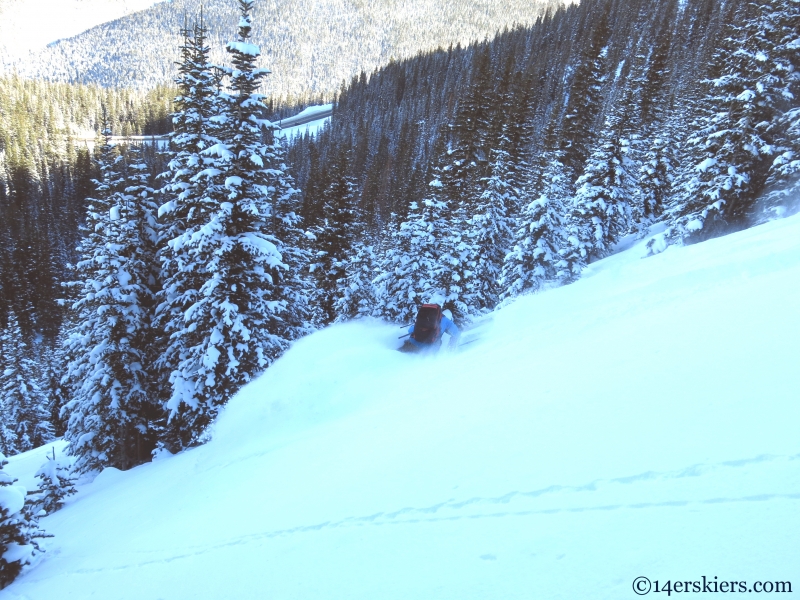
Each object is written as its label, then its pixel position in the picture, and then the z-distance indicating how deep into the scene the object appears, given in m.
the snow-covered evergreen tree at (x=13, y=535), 8.58
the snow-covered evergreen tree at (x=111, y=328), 16.41
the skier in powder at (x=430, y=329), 13.16
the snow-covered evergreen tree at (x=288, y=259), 16.94
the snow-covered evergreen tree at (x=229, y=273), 14.52
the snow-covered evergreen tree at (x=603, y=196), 23.78
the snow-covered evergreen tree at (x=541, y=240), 22.20
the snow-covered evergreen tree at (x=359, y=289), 23.83
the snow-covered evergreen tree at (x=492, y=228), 23.62
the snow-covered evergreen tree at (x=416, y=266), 20.30
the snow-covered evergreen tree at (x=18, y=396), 35.28
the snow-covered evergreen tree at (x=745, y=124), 18.12
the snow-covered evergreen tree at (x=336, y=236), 25.67
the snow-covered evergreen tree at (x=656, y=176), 32.44
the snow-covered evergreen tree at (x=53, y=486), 12.76
